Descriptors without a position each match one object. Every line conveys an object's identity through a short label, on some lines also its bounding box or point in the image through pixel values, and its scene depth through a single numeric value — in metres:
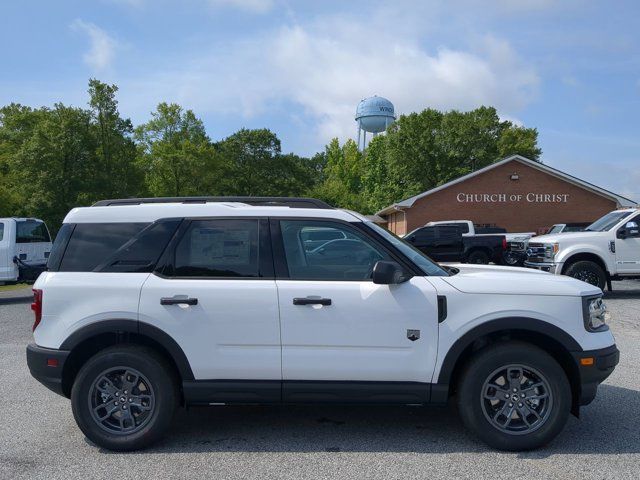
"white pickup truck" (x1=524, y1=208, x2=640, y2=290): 12.68
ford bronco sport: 4.29
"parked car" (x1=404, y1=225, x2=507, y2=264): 20.28
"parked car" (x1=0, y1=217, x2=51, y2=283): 13.87
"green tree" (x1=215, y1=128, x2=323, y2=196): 50.16
